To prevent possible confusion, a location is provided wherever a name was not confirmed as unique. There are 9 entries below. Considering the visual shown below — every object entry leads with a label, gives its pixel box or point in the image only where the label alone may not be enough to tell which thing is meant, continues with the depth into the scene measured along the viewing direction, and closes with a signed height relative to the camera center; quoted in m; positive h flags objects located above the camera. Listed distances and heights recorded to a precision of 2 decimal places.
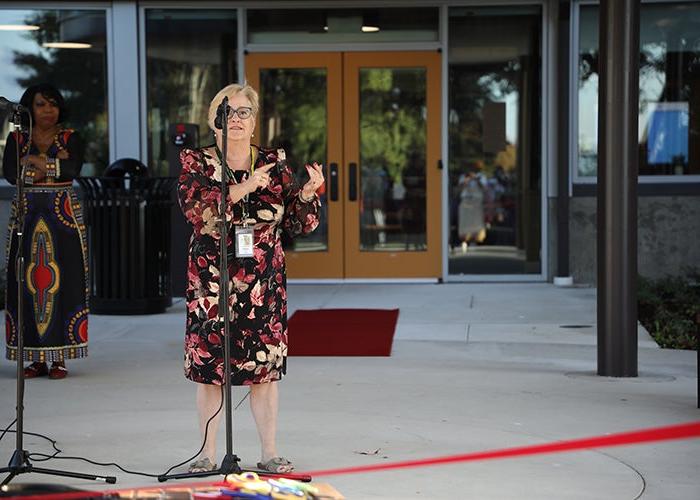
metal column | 7.89 +0.07
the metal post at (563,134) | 13.35 +0.68
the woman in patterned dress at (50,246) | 7.79 -0.31
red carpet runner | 9.14 -1.14
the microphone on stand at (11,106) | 5.35 +0.43
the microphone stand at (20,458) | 5.16 -1.14
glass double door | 13.71 +0.60
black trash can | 11.10 -0.41
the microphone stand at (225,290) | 4.90 -0.39
